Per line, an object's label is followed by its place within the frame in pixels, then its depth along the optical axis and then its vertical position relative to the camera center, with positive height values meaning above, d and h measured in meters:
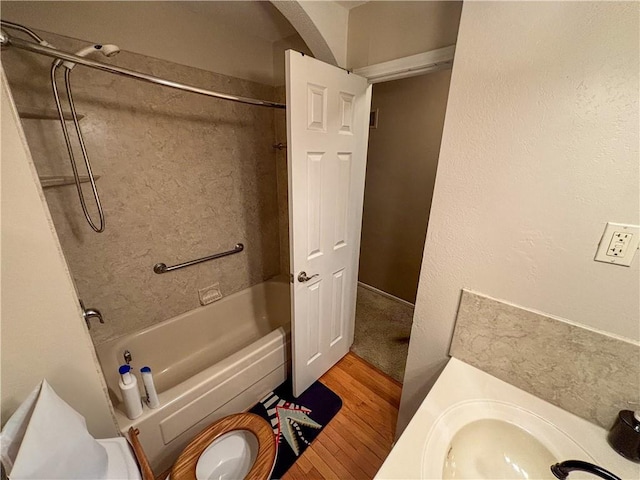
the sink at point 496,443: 0.75 -0.83
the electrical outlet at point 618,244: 0.68 -0.20
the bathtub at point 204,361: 1.22 -1.25
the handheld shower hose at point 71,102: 0.91 +0.24
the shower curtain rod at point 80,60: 0.77 +0.33
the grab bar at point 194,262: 1.66 -0.70
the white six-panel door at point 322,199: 1.18 -0.20
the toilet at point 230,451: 1.03 -1.22
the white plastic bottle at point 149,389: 1.10 -0.99
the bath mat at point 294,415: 1.37 -1.52
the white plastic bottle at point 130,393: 1.05 -0.96
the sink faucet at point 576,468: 0.55 -0.69
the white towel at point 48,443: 0.54 -0.64
